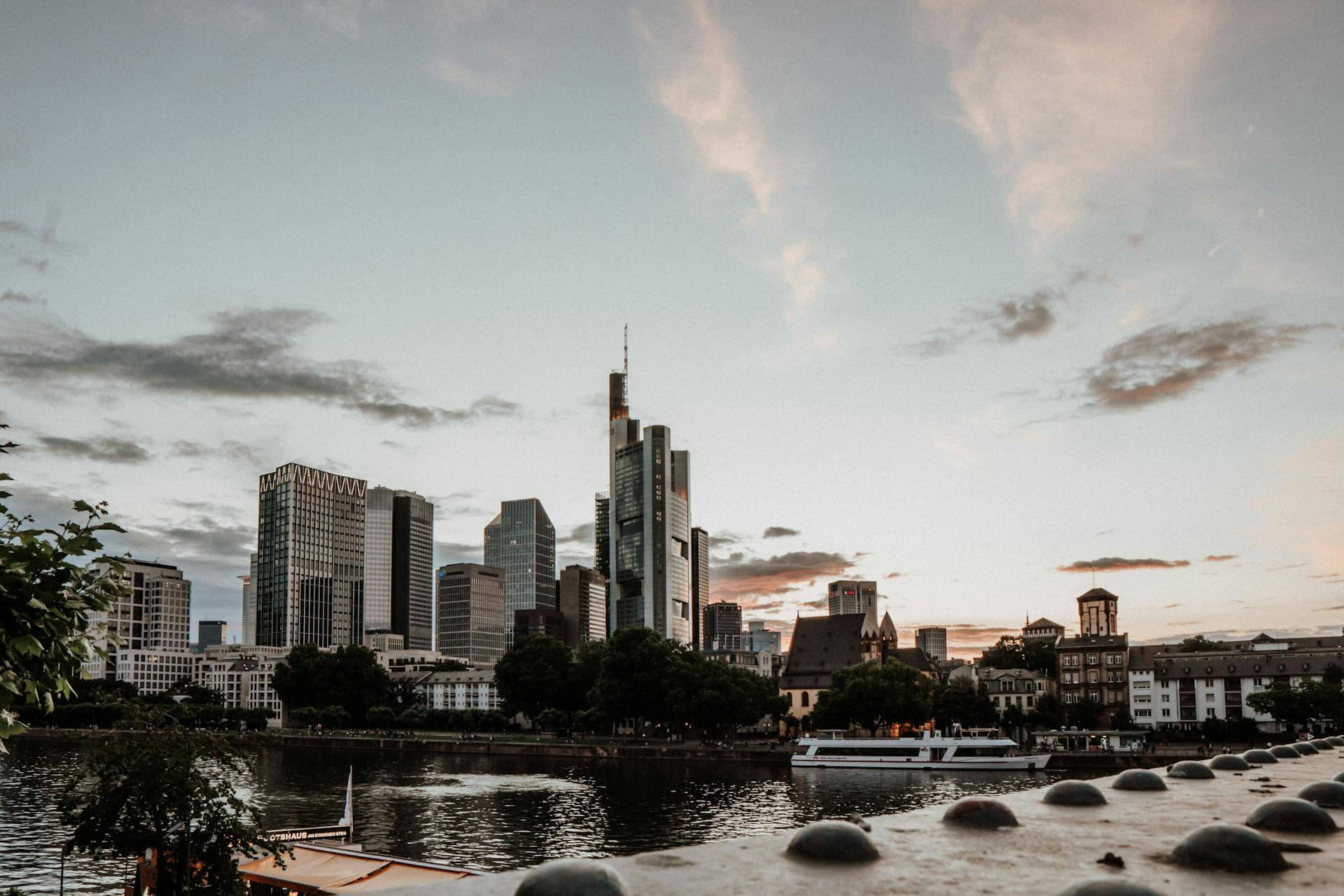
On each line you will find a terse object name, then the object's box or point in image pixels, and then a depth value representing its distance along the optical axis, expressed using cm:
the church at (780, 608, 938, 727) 17562
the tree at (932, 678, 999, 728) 13900
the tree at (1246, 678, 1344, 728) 11606
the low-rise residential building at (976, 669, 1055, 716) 15662
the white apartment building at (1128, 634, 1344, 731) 13625
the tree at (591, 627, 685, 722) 13475
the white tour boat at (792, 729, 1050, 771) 10369
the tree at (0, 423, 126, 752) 1102
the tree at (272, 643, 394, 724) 18212
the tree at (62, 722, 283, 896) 2603
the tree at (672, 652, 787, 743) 12800
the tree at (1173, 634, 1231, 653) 17175
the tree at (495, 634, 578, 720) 15488
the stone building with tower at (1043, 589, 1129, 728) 14938
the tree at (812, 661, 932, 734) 12494
